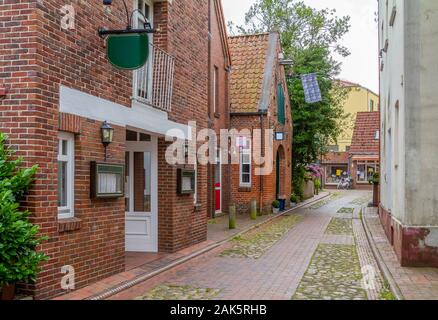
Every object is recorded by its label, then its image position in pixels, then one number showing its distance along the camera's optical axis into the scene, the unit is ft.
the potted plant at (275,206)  77.05
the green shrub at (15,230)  20.43
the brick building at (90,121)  22.93
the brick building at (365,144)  157.58
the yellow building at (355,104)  191.72
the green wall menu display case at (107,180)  27.30
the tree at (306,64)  83.92
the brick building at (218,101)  64.64
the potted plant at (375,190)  82.26
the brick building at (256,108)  73.10
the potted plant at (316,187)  132.45
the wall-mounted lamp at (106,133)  28.14
